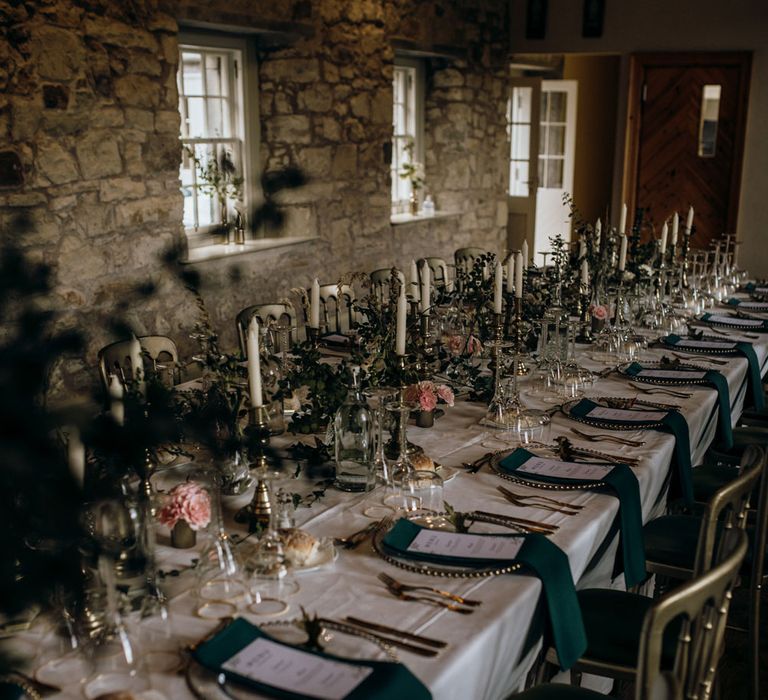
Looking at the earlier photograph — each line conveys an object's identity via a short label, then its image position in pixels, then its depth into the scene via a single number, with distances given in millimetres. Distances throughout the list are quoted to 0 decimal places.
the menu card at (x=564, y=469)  2199
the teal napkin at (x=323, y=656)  1285
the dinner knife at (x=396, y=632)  1450
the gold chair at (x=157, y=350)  3285
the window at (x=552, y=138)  9500
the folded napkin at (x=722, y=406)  3068
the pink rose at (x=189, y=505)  1613
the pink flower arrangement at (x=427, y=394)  2514
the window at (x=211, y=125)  5363
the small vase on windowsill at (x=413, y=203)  7695
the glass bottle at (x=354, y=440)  2146
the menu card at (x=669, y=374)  3154
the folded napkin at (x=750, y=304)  4638
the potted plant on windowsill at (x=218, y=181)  5438
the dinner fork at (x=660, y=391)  2984
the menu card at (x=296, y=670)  1303
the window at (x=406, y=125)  7680
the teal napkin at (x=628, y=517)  2109
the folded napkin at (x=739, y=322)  4125
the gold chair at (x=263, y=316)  3654
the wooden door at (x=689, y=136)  7844
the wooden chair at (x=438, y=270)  5529
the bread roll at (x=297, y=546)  1706
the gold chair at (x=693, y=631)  1356
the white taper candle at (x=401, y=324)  2312
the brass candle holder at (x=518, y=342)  2873
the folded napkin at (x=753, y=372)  3520
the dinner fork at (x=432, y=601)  1562
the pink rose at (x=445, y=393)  2592
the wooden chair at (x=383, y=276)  5020
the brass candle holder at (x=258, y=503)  1813
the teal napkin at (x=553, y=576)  1698
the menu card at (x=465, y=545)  1739
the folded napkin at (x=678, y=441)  2584
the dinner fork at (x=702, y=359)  3451
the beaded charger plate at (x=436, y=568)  1682
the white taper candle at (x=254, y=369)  1897
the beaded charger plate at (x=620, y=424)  2611
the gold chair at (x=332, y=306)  3969
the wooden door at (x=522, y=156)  8922
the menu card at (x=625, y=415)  2666
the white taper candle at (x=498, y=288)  2795
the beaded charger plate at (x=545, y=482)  2133
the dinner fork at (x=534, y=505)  2012
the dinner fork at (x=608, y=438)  2504
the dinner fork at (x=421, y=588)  1593
